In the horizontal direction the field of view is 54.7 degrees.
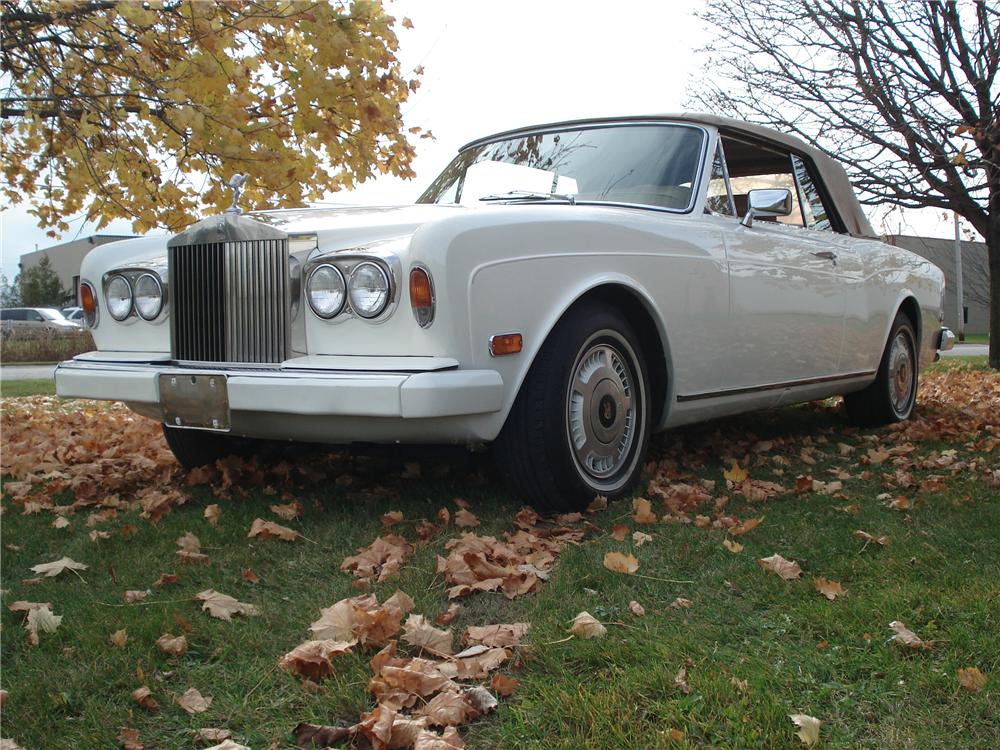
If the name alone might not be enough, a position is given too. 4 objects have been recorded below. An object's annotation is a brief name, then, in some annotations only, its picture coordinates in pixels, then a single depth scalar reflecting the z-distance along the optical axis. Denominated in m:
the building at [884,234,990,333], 37.59
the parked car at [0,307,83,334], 29.94
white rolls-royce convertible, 3.21
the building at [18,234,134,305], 46.66
